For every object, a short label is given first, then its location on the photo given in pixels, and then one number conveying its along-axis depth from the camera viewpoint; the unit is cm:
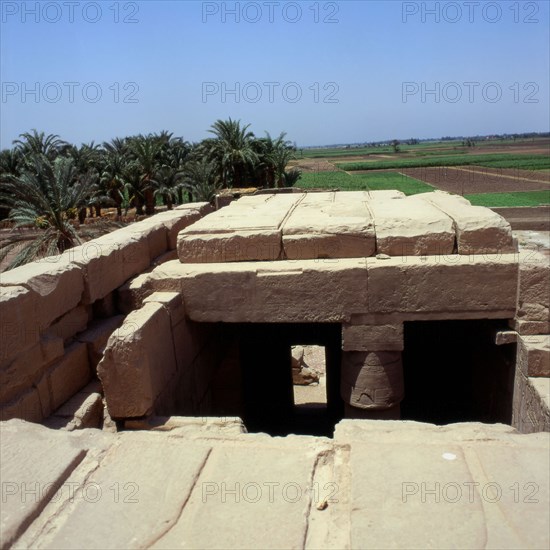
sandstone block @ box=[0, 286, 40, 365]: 325
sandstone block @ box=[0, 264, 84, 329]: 358
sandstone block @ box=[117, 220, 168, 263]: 550
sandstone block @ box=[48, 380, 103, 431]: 361
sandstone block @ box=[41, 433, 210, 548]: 179
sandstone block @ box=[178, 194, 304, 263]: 461
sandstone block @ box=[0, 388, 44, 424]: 317
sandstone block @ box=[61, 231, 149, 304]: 424
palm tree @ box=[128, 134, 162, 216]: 2780
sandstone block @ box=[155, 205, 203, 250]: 614
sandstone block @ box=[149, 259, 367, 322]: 432
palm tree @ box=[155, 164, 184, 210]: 2798
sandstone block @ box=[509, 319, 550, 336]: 420
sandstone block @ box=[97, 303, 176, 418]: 362
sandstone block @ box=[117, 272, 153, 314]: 468
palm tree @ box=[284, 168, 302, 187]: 3050
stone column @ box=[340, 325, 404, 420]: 443
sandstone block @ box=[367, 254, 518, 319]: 424
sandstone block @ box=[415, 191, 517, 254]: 437
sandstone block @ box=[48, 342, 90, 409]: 373
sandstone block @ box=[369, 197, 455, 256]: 443
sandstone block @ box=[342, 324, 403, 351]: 440
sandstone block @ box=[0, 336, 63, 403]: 324
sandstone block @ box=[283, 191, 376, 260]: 452
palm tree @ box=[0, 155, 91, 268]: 1387
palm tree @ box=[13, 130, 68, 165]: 2903
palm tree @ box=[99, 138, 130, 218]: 2953
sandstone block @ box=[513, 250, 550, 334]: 411
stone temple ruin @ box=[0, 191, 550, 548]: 187
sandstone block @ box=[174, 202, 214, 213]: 735
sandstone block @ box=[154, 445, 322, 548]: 177
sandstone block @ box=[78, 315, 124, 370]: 419
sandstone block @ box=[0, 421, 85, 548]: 185
